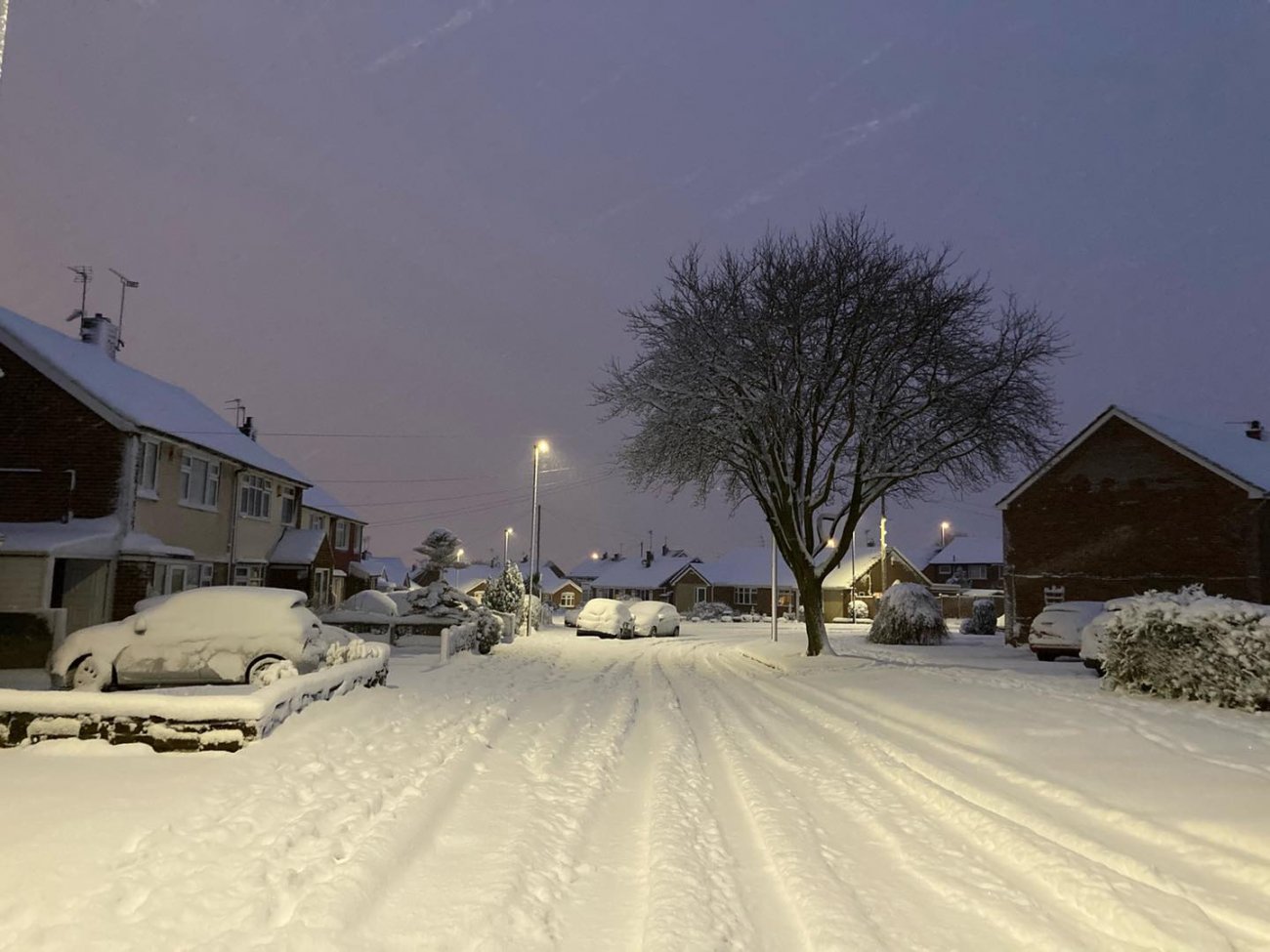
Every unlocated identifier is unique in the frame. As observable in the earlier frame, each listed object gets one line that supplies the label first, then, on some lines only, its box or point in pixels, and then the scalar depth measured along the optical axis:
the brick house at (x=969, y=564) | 89.69
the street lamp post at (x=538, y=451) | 41.59
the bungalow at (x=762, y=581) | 76.44
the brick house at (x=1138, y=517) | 28.39
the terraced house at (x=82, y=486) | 19.91
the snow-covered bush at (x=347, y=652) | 13.86
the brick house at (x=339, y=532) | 40.06
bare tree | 22.12
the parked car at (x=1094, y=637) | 18.70
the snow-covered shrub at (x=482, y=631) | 25.86
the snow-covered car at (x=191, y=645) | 12.91
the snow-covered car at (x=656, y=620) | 42.41
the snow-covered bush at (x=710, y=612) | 71.75
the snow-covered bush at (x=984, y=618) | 47.88
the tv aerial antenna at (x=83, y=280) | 27.39
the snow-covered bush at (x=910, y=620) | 36.12
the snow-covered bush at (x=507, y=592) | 49.91
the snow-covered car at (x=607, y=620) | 40.06
